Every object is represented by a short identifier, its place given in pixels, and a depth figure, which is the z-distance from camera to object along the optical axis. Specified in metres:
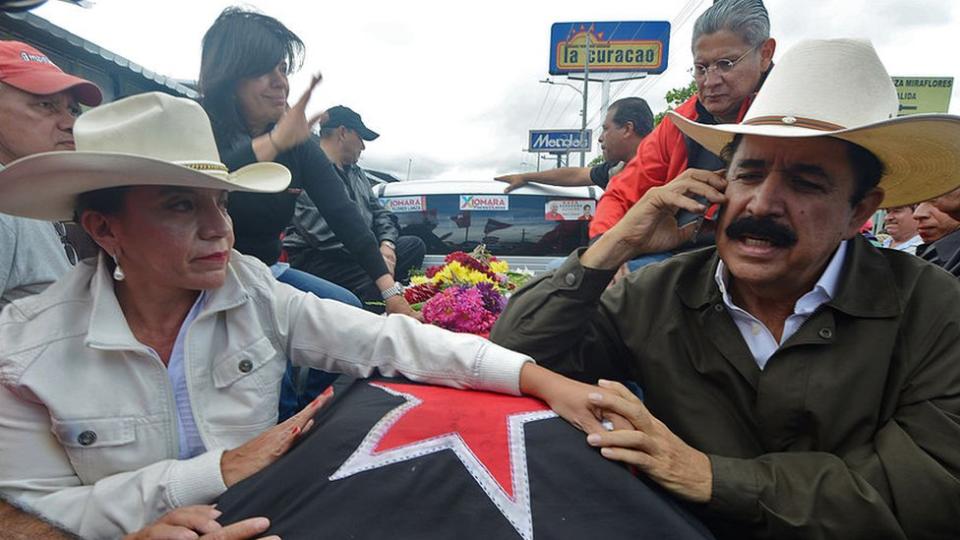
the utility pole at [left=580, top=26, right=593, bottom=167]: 24.55
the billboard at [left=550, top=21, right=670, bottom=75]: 25.23
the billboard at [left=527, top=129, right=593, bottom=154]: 28.73
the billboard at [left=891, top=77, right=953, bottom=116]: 22.05
